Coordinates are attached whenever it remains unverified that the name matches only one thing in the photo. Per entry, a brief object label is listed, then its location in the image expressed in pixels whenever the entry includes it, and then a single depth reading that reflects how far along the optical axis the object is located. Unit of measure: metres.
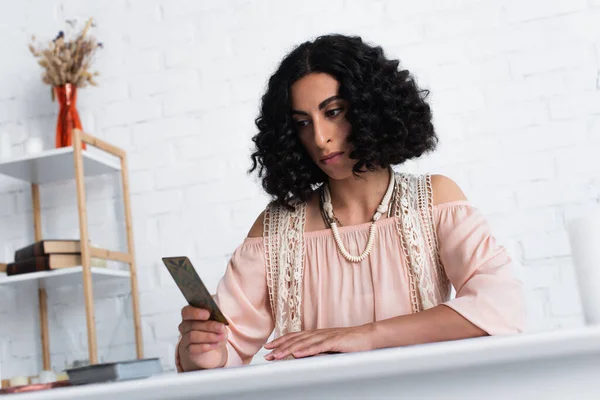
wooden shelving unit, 2.49
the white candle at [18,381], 2.17
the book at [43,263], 2.51
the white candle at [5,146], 2.70
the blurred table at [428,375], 0.76
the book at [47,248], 2.51
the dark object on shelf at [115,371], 1.00
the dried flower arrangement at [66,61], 2.71
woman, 1.67
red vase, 2.70
